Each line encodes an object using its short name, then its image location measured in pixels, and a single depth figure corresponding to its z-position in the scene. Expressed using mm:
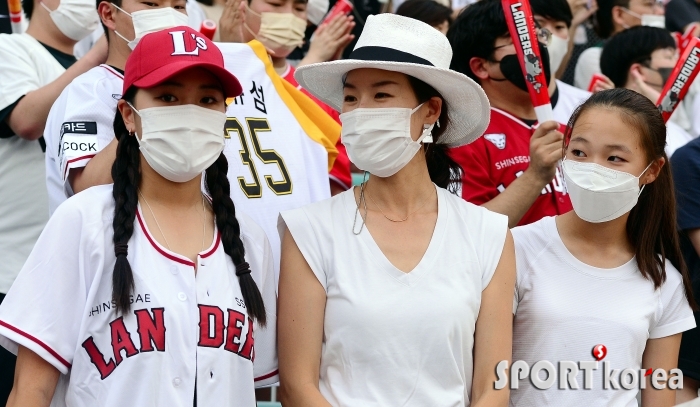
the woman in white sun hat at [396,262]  3270
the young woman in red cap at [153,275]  2961
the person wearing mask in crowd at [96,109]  3654
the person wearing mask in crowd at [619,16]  7168
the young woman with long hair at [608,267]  3621
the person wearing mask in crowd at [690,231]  4352
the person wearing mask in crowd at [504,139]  4156
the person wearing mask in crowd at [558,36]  5027
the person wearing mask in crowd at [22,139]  4305
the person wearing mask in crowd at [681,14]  7309
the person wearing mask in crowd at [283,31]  4816
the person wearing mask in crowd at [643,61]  5863
